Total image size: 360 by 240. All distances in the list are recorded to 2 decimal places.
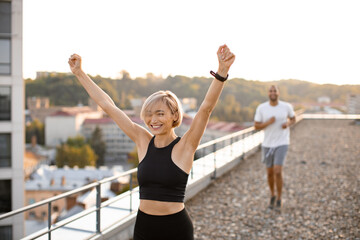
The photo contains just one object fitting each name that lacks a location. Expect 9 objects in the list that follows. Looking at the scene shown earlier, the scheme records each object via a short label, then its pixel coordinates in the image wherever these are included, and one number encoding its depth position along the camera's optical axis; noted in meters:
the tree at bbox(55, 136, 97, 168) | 84.44
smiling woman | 1.73
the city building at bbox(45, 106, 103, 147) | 102.19
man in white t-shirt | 5.09
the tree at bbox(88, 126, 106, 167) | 94.88
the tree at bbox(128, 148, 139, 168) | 79.40
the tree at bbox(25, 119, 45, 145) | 108.20
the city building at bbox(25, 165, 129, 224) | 53.58
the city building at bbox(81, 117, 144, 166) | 101.00
